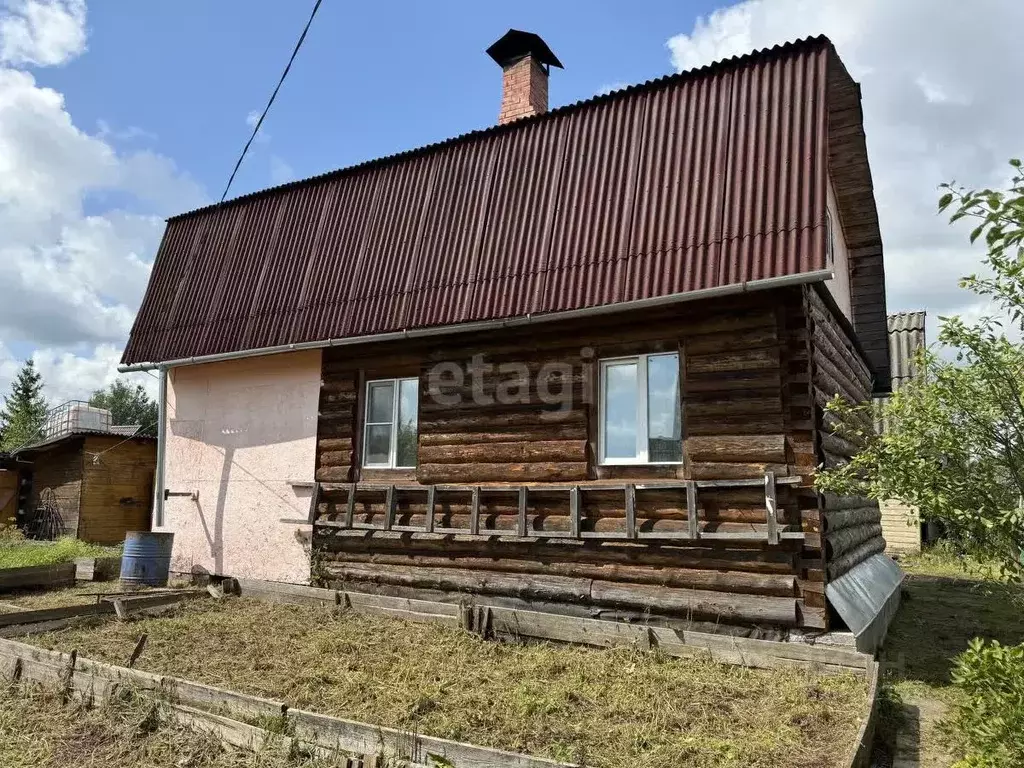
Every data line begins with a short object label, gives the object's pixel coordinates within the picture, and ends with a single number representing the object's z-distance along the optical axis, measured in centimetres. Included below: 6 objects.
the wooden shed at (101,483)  1961
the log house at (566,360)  745
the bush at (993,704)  400
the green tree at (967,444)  521
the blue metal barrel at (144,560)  1102
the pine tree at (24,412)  4706
